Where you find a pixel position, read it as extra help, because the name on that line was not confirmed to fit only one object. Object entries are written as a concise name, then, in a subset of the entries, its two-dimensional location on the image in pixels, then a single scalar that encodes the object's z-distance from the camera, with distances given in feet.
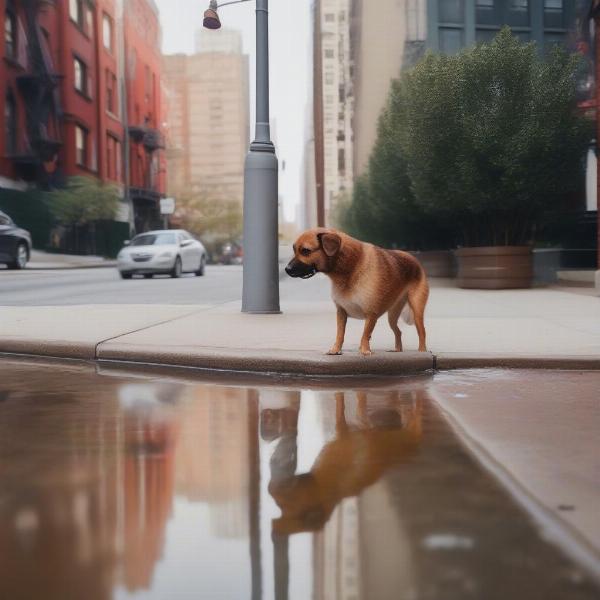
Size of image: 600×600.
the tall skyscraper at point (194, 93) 590.55
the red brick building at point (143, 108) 188.03
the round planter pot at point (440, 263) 76.48
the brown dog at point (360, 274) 17.66
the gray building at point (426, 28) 139.33
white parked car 79.30
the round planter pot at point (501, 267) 54.39
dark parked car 82.53
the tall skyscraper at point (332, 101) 245.90
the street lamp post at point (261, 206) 31.50
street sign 186.19
